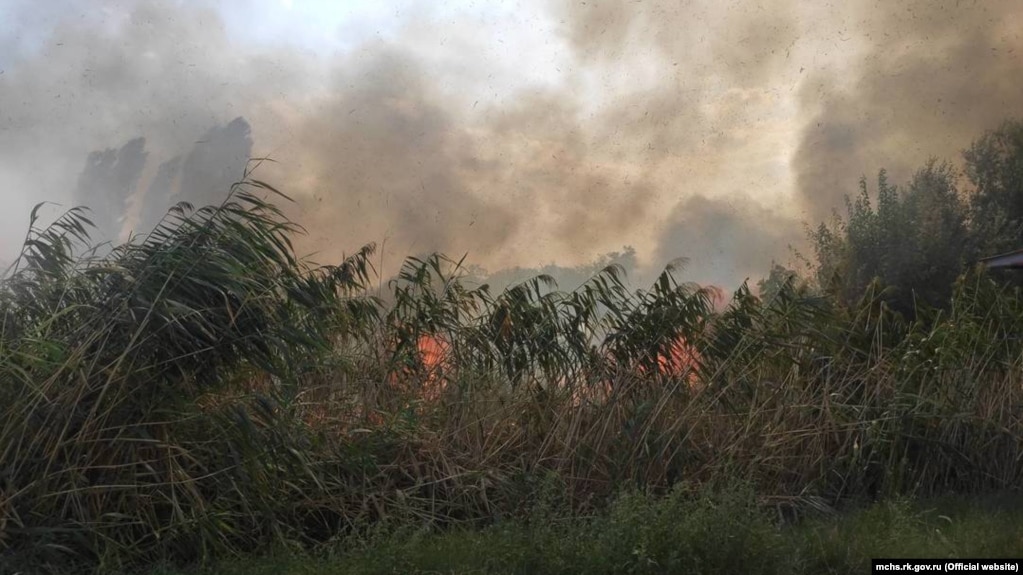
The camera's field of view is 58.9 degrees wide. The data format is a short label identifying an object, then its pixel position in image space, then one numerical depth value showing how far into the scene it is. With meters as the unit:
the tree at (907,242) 24.23
